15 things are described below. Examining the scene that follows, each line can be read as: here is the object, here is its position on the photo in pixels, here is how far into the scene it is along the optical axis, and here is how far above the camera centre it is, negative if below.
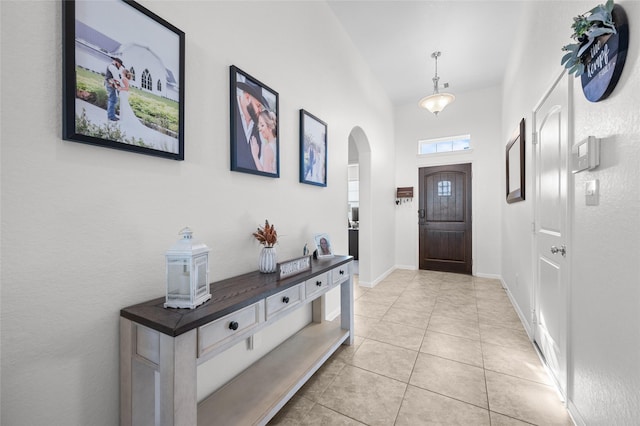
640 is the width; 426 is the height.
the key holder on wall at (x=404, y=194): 5.28 +0.36
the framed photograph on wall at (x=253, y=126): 1.64 +0.58
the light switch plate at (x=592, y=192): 1.26 +0.10
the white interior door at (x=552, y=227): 1.67 -0.11
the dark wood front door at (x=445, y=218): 4.95 -0.11
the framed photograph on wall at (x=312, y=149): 2.30 +0.59
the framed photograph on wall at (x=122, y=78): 0.97 +0.57
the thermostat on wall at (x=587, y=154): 1.25 +0.29
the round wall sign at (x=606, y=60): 1.05 +0.66
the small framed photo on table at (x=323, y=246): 2.31 -0.30
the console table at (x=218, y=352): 0.96 -0.58
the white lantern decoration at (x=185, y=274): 1.12 -0.27
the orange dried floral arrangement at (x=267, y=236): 1.74 -0.16
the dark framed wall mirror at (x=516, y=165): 2.80 +0.57
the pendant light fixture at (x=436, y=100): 3.57 +1.54
